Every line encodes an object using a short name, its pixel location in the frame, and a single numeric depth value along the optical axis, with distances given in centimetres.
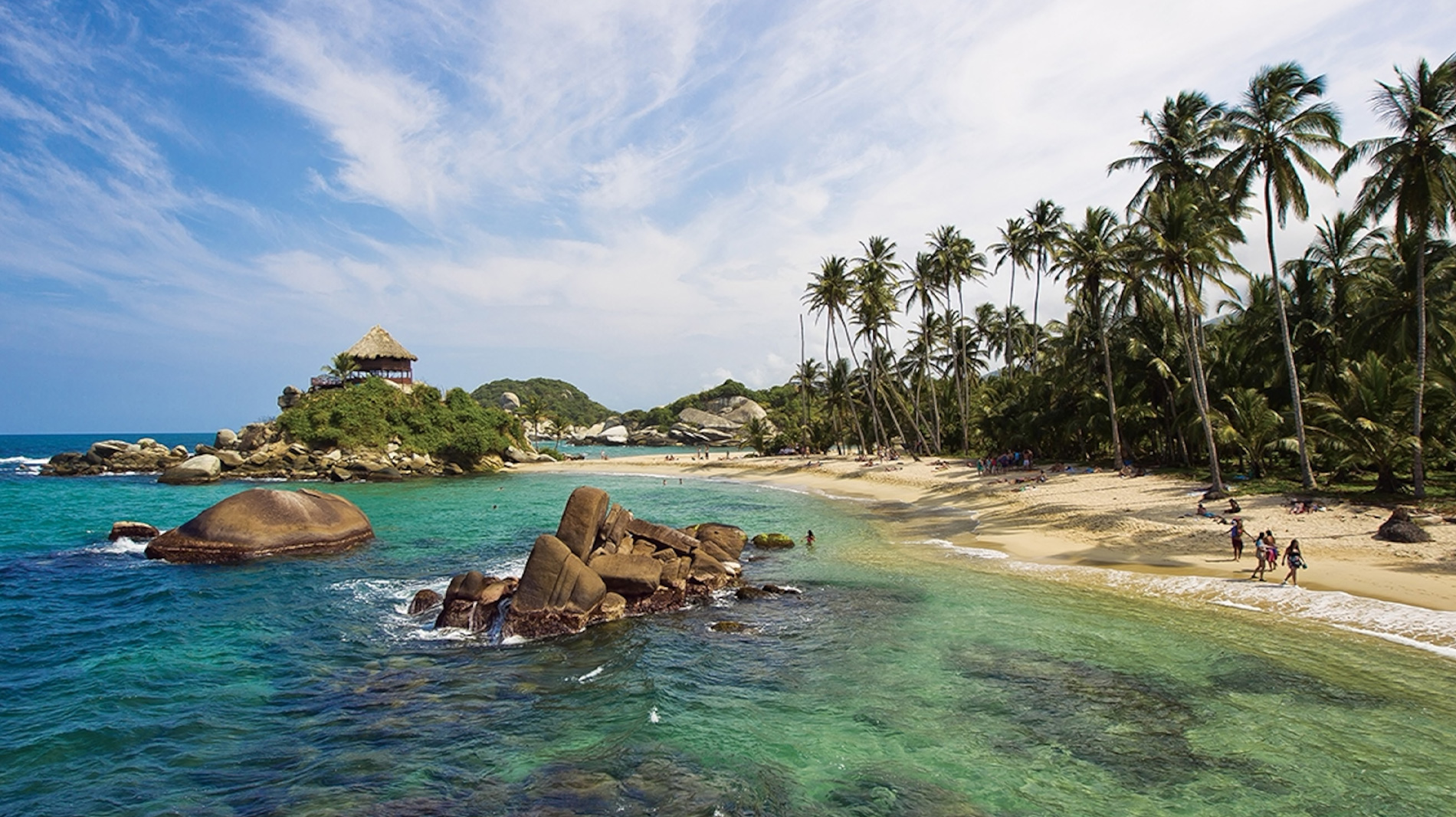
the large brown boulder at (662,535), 2277
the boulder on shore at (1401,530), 2006
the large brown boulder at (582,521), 2019
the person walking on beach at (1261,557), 1906
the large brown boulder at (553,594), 1705
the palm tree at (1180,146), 3428
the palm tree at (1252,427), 3194
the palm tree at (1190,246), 2975
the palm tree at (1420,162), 2369
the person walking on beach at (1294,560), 1831
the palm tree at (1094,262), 3834
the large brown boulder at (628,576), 1933
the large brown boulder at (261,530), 2527
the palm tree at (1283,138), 2739
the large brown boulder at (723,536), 2664
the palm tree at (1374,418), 2520
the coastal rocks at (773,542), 2956
